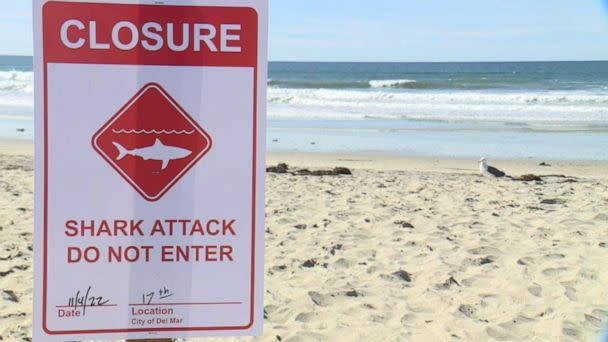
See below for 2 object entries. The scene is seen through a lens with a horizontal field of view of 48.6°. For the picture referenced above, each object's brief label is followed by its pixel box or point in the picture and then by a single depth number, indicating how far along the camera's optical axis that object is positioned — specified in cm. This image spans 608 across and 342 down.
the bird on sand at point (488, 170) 921
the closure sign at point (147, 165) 146
